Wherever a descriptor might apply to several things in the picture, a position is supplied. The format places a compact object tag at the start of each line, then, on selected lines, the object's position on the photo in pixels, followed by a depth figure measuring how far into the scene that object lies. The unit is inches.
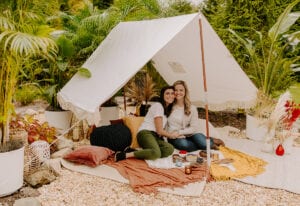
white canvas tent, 156.9
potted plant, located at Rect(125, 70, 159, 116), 218.4
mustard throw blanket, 147.3
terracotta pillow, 155.8
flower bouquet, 176.4
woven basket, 145.9
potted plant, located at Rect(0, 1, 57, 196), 120.0
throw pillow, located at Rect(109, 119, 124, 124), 189.9
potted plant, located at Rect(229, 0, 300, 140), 193.2
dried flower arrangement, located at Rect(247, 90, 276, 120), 196.2
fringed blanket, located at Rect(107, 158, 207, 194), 135.3
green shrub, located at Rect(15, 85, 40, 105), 250.7
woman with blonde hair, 176.6
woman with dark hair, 160.1
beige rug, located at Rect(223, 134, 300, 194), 141.9
